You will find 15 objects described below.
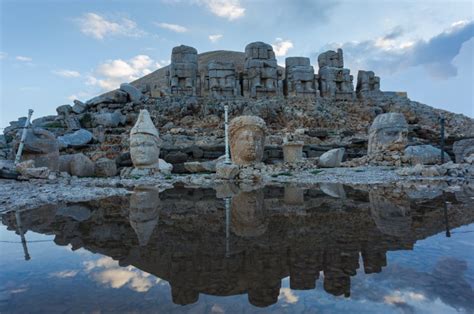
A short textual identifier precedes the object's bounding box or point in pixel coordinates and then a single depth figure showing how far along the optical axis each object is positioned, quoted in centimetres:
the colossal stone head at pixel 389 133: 1263
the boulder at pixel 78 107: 2325
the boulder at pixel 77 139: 1656
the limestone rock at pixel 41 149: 1047
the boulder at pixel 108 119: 2055
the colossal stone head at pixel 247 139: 1160
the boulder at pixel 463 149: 1226
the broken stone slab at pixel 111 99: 2348
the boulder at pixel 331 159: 1295
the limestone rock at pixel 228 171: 950
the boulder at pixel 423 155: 1190
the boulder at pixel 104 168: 1195
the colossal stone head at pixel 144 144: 1130
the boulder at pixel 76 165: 1138
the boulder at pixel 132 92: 2392
